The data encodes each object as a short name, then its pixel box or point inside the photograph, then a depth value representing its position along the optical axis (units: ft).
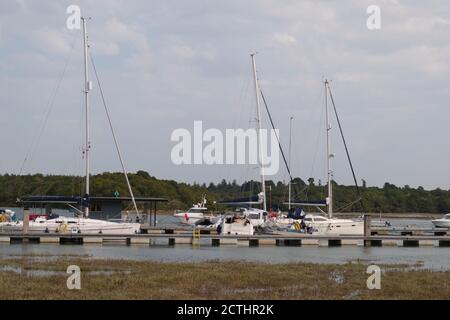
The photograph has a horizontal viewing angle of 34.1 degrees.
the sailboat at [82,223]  194.08
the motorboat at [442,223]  314.67
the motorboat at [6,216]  214.48
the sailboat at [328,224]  215.74
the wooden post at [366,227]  195.93
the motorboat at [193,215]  313.63
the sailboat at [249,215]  199.00
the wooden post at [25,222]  183.25
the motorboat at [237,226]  198.59
